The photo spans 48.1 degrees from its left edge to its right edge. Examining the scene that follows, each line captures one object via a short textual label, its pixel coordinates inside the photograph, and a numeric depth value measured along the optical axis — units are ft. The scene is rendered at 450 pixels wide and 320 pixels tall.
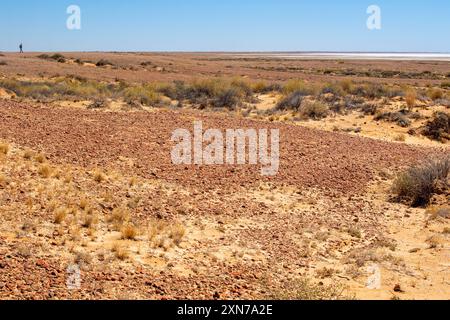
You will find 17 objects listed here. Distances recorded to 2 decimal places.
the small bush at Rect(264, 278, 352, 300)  20.43
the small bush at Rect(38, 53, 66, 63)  194.09
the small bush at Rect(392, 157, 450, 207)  36.01
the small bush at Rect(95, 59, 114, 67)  184.88
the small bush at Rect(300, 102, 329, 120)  72.02
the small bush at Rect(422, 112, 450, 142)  65.57
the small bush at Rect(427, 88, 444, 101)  89.62
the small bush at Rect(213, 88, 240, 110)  78.69
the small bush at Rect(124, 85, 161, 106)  71.82
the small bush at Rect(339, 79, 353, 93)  96.48
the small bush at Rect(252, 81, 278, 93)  101.45
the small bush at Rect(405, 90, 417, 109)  78.54
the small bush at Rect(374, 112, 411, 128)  69.26
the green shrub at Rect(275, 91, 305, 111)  76.28
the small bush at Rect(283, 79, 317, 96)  89.26
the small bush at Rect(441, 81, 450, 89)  134.92
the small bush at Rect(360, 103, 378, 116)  74.88
